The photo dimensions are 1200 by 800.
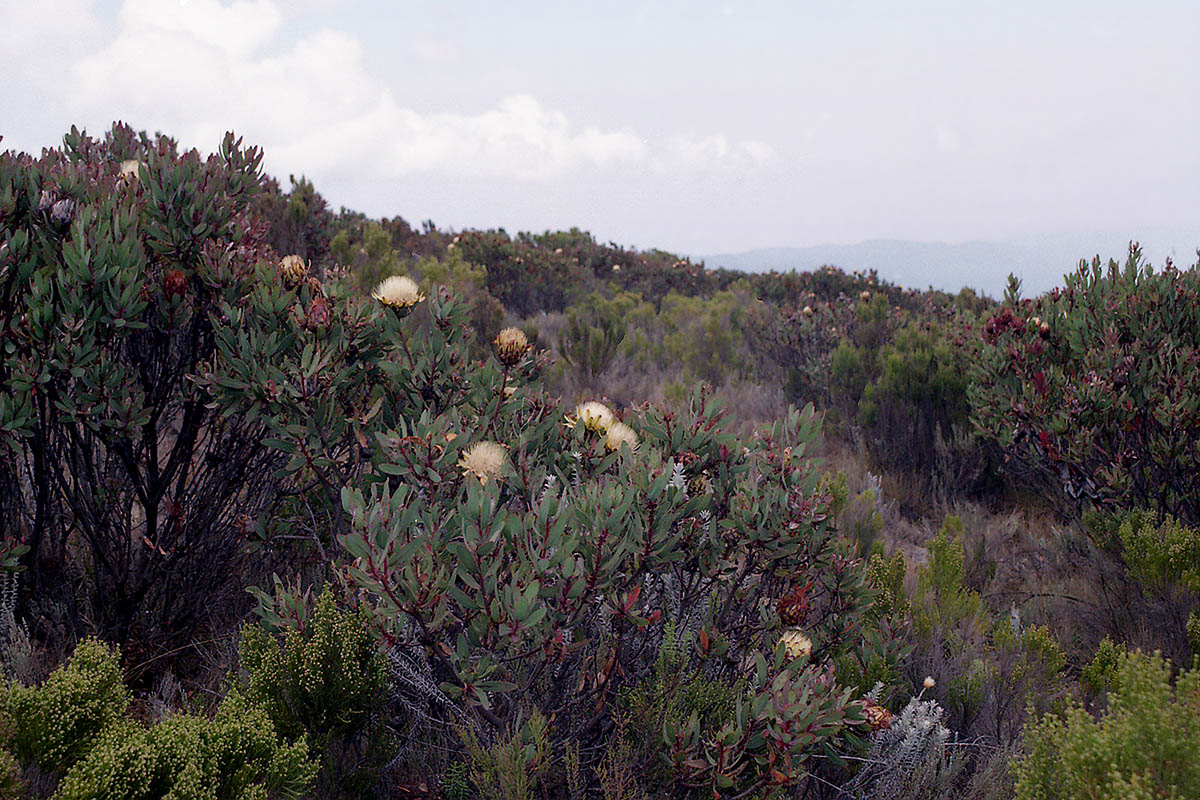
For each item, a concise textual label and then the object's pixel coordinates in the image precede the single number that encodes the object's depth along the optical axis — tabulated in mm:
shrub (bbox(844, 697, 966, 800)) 1993
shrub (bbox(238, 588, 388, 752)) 1784
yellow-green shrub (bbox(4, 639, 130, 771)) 1545
